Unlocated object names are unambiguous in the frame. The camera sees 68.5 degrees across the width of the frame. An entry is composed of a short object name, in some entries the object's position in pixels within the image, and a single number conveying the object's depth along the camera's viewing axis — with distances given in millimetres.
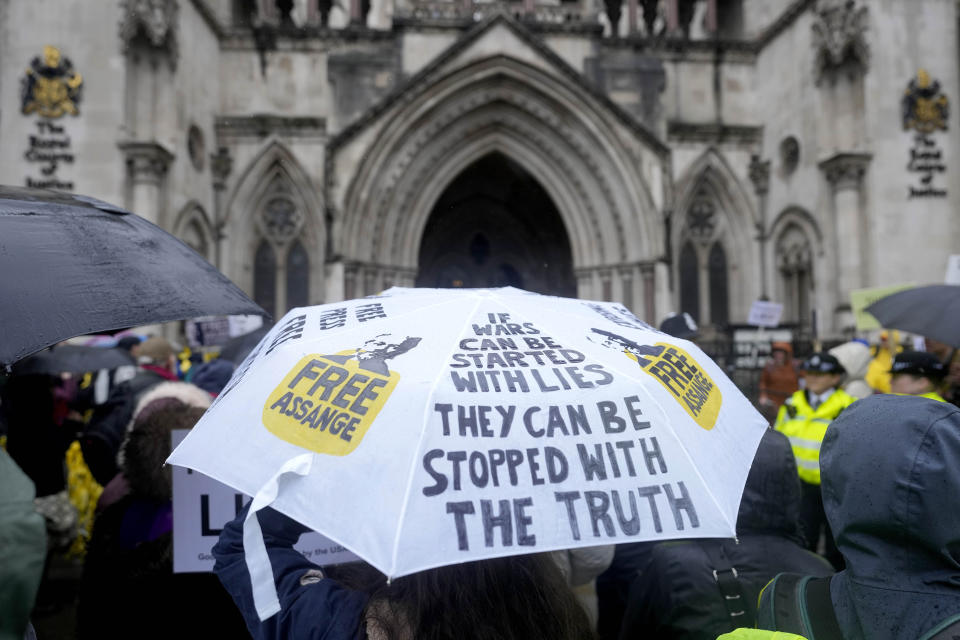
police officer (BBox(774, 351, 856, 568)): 4512
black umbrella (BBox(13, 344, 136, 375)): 4676
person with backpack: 1330
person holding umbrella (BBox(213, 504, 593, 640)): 1400
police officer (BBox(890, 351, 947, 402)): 4004
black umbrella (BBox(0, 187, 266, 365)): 1752
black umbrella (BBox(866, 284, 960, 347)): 3787
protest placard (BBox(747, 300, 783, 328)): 11984
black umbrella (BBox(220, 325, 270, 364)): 6015
